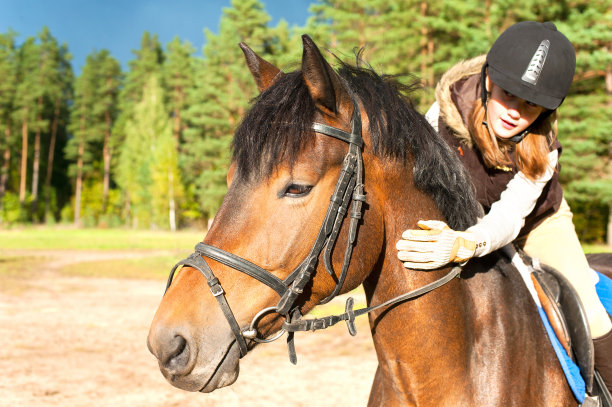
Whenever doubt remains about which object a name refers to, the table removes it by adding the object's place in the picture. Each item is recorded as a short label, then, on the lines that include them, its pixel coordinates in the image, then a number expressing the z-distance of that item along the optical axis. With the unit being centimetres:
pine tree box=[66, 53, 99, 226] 5497
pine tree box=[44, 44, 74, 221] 5631
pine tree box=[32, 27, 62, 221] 5269
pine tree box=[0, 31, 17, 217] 4947
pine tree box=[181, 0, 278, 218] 3850
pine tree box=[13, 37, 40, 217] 5062
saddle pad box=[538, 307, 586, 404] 207
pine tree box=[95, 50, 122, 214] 5606
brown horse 166
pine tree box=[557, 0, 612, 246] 1944
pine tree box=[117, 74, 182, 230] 4325
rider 192
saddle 211
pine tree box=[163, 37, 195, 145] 5388
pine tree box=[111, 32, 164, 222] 5622
